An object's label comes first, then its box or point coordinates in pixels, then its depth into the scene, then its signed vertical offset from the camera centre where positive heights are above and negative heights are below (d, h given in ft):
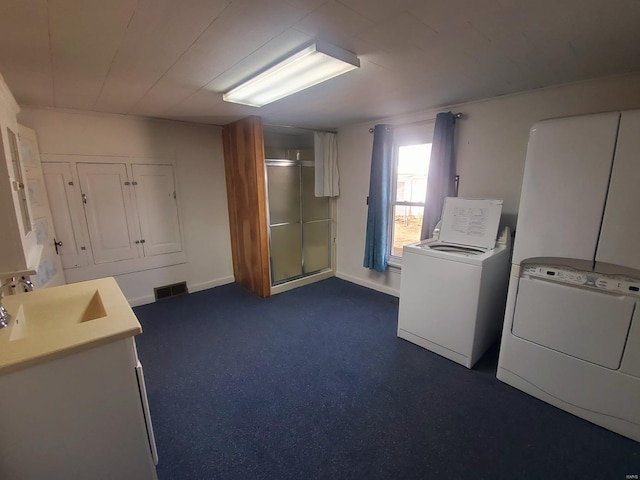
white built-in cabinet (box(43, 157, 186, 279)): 9.21 -0.92
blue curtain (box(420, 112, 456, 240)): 8.84 +0.47
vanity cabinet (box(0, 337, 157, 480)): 3.24 -2.93
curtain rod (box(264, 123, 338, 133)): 11.31 +2.60
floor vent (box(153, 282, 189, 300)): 11.38 -4.27
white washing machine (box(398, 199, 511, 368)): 6.97 -2.75
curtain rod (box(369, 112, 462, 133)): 8.72 +2.29
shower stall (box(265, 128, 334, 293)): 12.06 -1.40
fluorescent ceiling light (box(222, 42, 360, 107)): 4.92 +2.42
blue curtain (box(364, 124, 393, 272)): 10.70 -0.53
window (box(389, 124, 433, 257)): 10.34 +0.14
